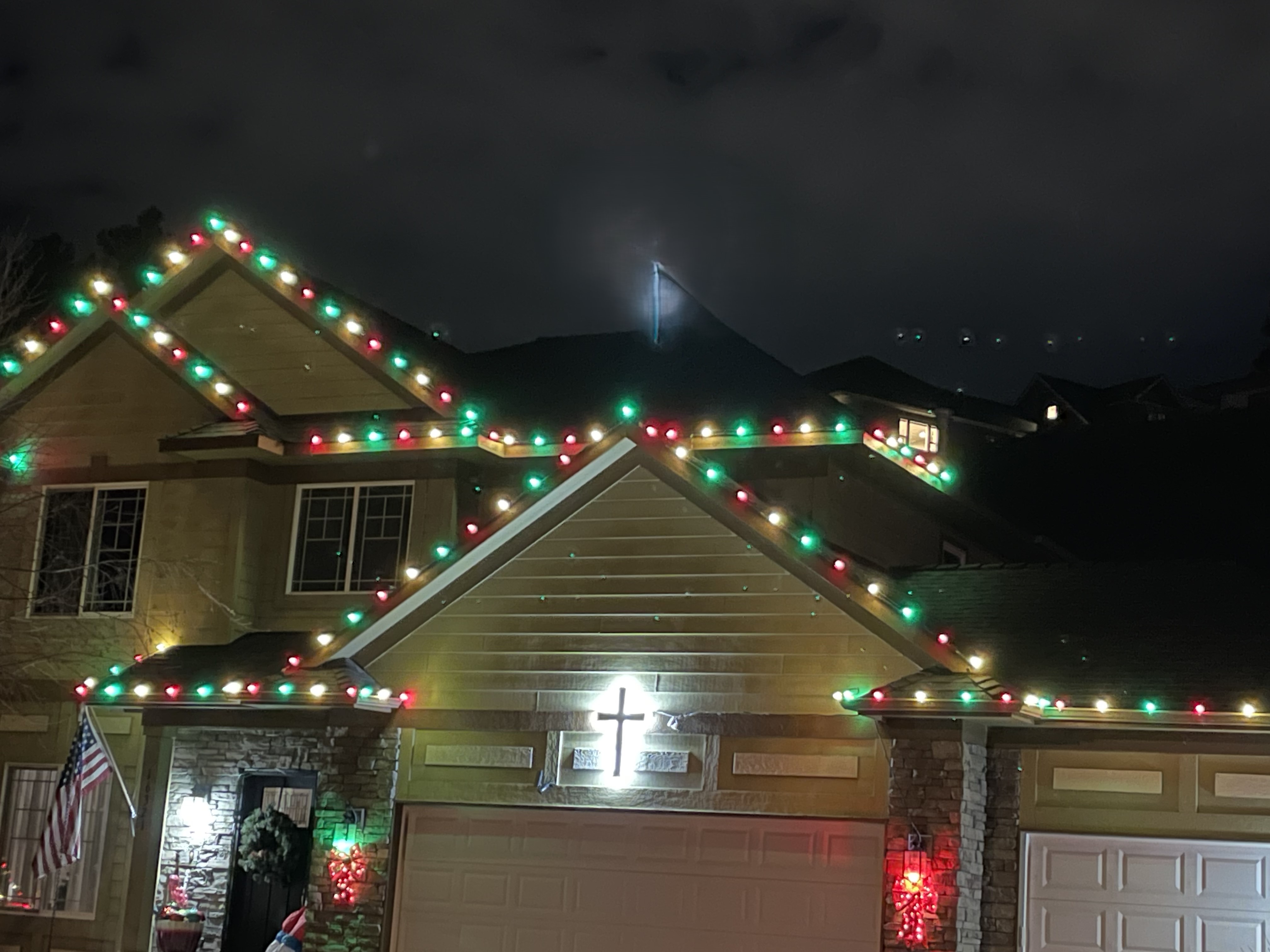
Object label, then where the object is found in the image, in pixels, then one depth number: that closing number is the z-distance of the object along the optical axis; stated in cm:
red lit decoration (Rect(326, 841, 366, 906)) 1468
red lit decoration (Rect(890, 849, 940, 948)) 1266
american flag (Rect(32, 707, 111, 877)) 1499
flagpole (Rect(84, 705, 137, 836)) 1538
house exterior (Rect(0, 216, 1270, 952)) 1286
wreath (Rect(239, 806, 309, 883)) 1539
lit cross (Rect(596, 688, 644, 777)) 1410
